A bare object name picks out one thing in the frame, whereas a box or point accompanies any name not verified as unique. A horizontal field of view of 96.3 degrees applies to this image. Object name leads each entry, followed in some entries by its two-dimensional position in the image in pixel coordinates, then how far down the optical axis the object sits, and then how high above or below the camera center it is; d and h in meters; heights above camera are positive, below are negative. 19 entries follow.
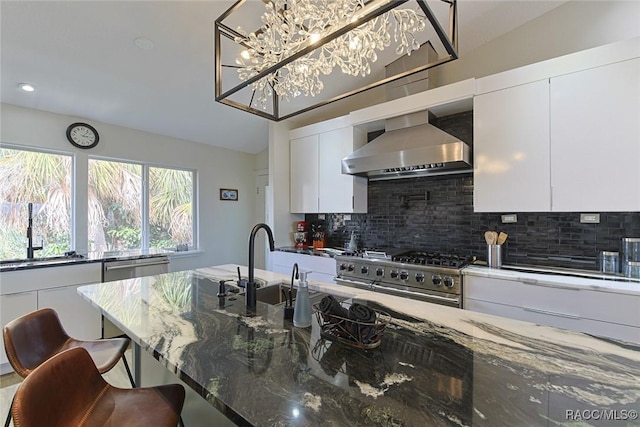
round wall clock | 3.27 +0.90
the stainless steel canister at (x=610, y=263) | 2.15 -0.40
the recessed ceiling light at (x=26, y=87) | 2.66 +1.18
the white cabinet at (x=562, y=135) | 1.95 +0.57
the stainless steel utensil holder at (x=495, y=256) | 2.47 -0.40
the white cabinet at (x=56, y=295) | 2.47 -0.75
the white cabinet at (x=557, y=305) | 1.76 -0.66
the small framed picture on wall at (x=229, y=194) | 4.79 +0.30
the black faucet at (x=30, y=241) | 2.92 -0.29
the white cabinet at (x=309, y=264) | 3.22 -0.64
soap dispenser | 1.20 -0.40
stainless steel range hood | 2.48 +0.53
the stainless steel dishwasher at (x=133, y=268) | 2.96 -0.61
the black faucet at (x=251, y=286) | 1.43 -0.38
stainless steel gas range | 2.35 -0.58
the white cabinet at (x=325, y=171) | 3.44 +0.53
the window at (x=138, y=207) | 3.54 +0.08
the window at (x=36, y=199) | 2.95 +0.14
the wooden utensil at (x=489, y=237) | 2.54 -0.24
